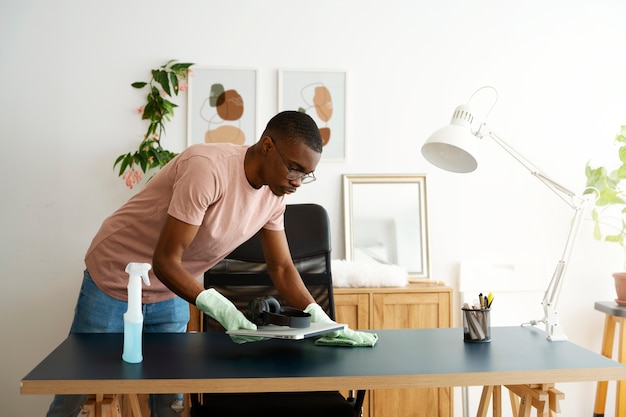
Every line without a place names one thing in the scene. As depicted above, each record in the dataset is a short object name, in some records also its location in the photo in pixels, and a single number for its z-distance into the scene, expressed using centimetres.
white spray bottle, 163
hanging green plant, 319
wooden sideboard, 301
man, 182
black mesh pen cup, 194
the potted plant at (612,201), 326
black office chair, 240
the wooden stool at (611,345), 321
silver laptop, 169
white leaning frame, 336
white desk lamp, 202
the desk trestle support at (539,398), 174
